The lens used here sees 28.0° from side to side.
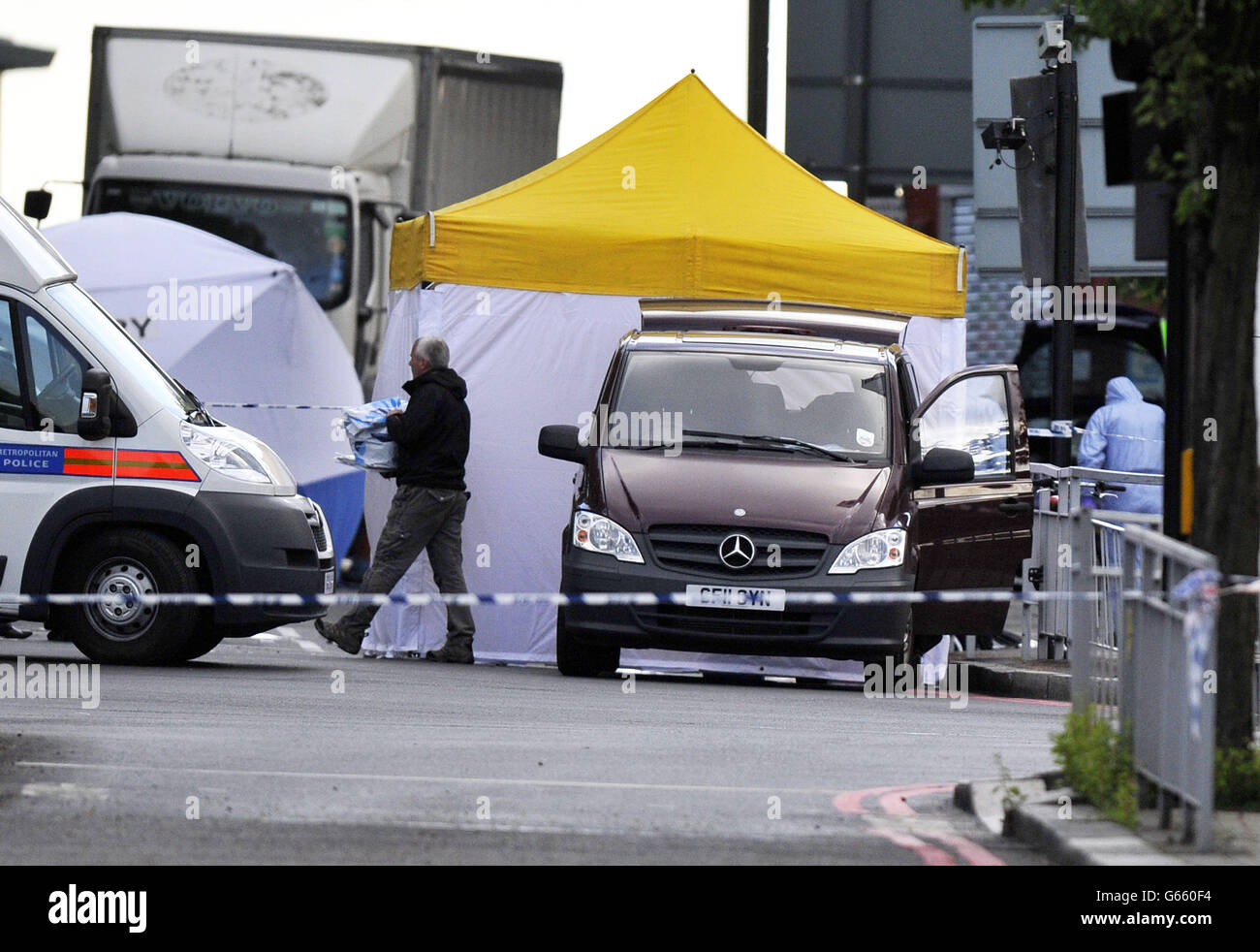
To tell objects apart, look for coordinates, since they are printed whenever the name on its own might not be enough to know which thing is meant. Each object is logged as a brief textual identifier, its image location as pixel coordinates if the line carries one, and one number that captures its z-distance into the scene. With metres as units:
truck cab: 24.64
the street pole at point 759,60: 21.22
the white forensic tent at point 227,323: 22.77
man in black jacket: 15.91
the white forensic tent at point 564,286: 16.38
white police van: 13.96
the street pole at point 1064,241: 17.03
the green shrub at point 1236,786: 8.41
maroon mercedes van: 14.21
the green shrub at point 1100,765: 8.31
